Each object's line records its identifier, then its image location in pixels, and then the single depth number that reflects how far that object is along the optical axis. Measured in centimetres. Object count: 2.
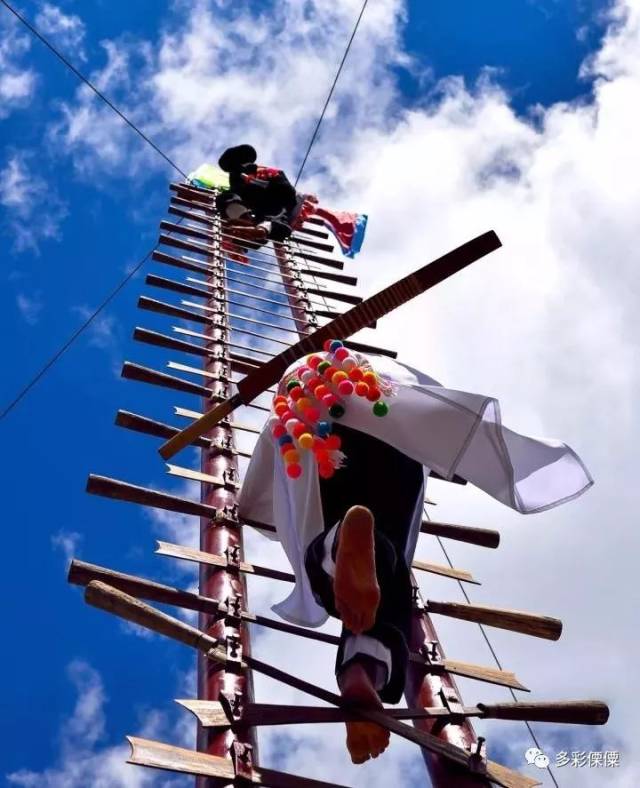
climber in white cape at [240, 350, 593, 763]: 285
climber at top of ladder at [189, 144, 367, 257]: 803
